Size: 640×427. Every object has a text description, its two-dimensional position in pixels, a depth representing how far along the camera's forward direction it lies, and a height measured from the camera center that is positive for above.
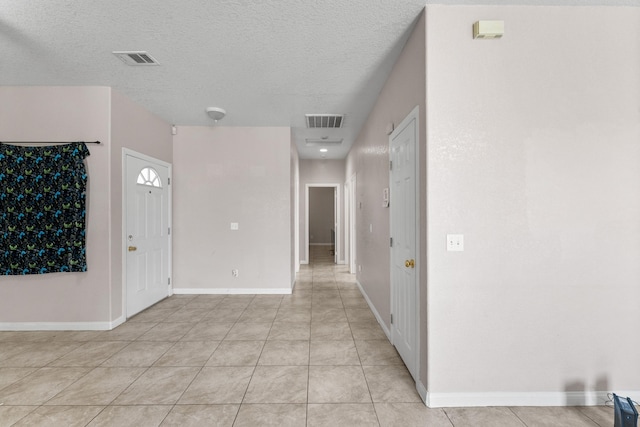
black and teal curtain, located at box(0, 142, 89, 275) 3.15 +0.10
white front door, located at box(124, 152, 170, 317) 3.71 -0.20
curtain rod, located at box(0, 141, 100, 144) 3.28 +0.87
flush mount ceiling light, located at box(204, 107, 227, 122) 3.96 +1.45
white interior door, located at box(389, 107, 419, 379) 2.26 -0.21
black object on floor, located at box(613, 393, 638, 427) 1.62 -1.13
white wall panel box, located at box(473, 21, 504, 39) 1.94 +1.25
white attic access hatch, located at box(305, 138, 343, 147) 5.63 +1.48
